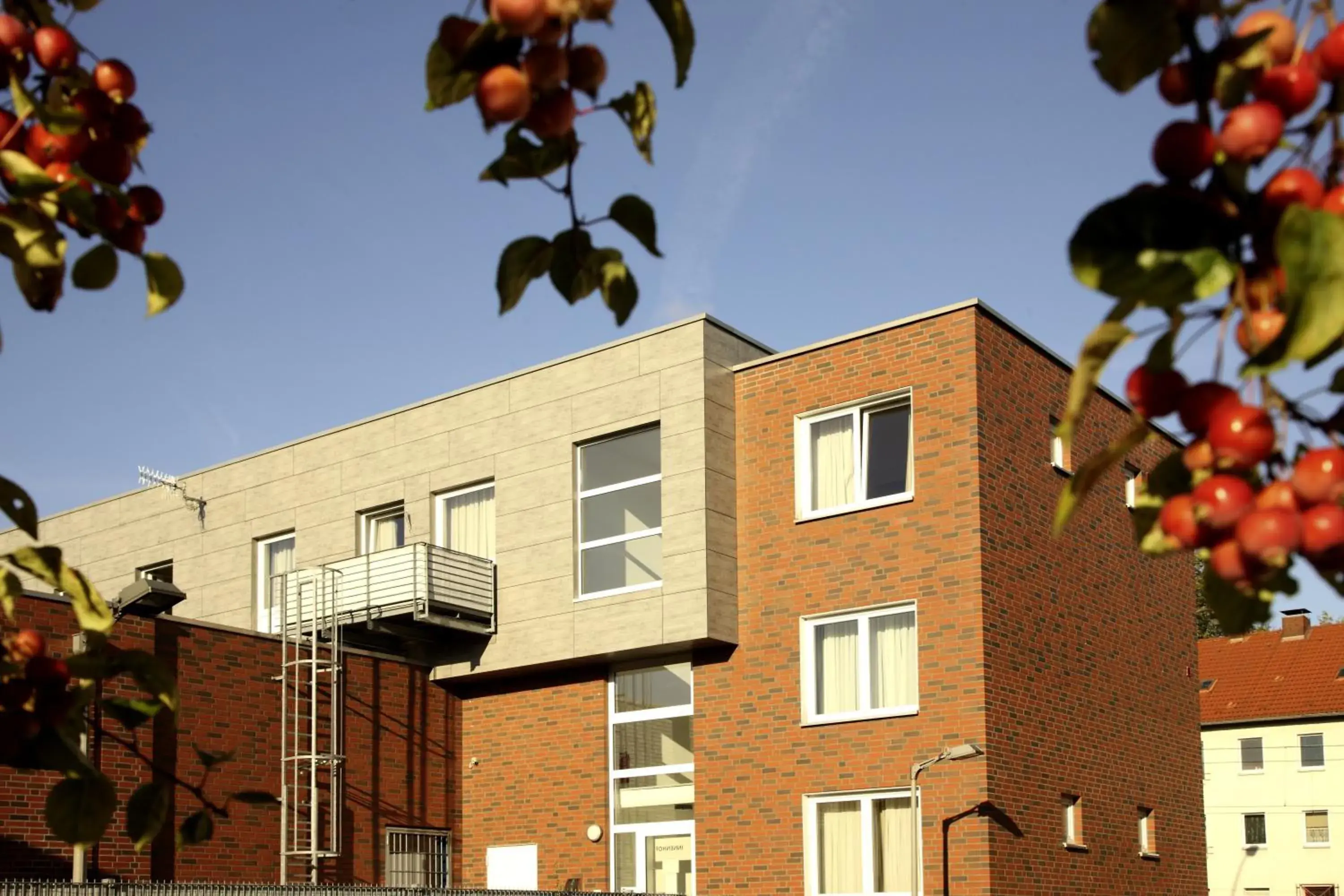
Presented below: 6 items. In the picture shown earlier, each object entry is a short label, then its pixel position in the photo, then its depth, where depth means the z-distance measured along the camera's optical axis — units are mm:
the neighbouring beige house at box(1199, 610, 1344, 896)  42750
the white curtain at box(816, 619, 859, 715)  16719
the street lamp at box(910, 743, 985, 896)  14773
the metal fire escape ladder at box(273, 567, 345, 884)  17375
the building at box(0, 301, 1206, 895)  16281
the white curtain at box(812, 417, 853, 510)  17281
